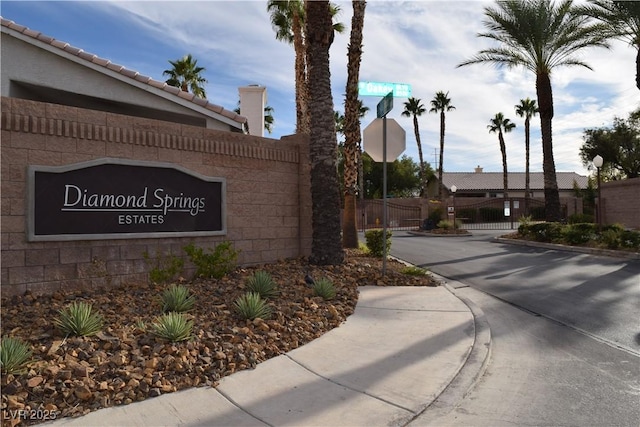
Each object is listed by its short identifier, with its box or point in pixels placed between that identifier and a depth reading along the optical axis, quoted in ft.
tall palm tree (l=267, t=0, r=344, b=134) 69.36
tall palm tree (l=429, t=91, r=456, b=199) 156.04
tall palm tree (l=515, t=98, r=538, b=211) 164.25
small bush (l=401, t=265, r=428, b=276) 33.21
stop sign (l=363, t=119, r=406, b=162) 31.19
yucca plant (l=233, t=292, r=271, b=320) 18.58
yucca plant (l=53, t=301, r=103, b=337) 15.69
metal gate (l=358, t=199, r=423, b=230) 127.65
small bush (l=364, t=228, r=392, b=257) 44.14
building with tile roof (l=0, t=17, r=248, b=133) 31.45
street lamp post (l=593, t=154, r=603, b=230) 61.26
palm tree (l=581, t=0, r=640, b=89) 60.75
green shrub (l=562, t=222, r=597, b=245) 52.54
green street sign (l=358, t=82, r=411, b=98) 28.27
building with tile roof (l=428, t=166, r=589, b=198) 185.37
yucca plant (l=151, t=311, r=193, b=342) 15.51
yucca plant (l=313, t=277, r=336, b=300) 23.41
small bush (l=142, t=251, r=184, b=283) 24.43
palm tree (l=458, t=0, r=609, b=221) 66.85
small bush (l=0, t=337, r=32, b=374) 12.70
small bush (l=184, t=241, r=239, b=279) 25.82
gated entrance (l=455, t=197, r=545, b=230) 127.13
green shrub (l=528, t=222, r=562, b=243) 57.00
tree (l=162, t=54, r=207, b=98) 108.99
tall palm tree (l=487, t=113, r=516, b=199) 172.10
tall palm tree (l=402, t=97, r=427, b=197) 159.02
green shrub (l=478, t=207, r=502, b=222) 143.84
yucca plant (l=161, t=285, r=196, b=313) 19.01
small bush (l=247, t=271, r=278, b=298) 22.16
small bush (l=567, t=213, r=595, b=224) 73.72
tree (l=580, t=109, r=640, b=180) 126.52
